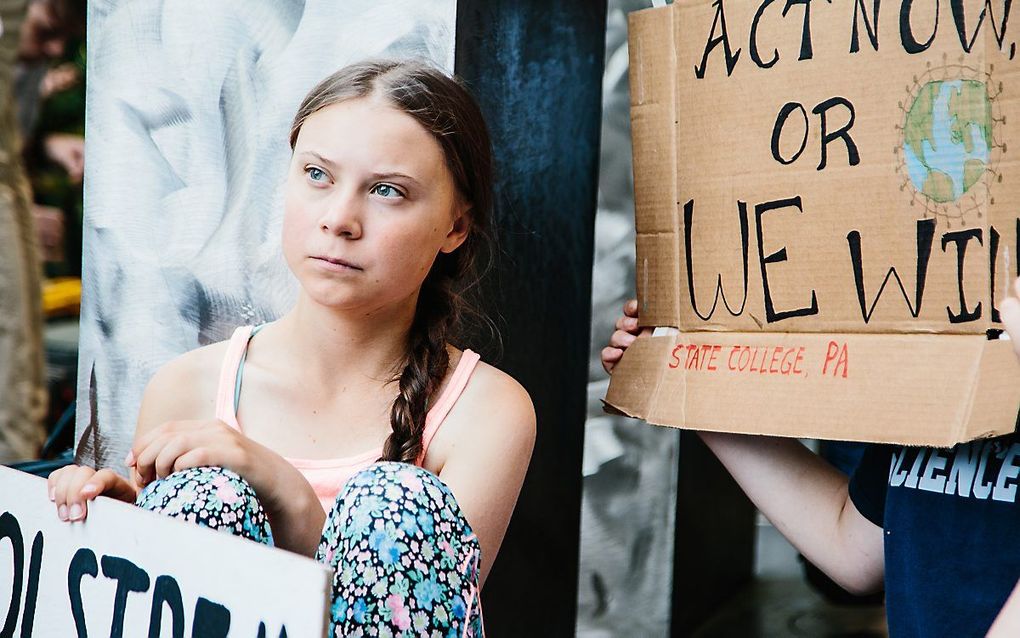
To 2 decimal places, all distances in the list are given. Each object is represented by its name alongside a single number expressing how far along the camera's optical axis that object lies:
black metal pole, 1.73
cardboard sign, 1.15
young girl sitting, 1.11
